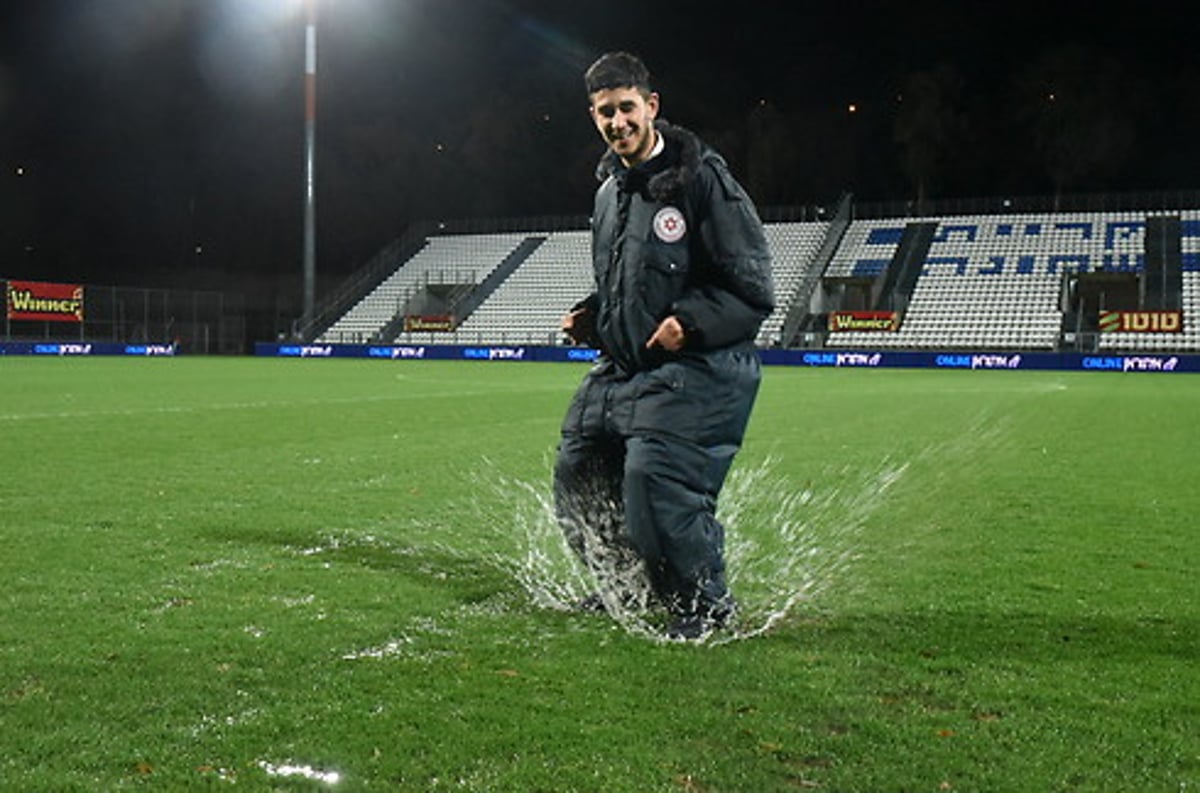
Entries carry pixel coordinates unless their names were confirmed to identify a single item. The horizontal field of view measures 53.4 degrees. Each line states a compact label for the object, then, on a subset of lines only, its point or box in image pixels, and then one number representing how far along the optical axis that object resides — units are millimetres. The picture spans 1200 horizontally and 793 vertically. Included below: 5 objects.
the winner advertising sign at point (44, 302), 40844
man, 4055
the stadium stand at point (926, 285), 40531
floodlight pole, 41781
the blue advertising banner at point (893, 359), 36375
